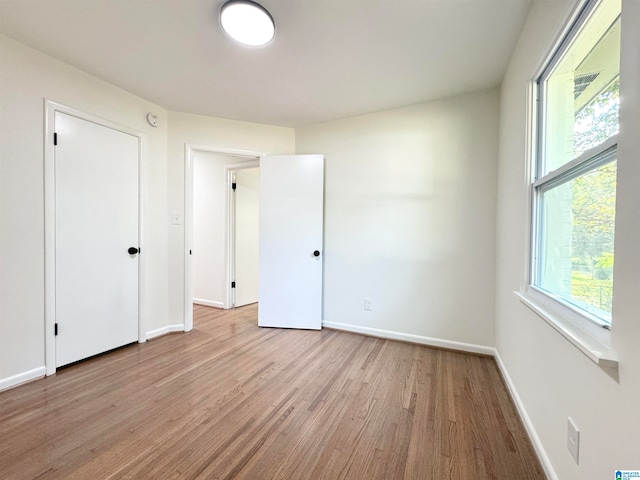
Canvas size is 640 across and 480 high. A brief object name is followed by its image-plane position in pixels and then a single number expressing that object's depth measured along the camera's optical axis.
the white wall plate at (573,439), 0.98
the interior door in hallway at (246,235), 3.95
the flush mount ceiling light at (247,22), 1.49
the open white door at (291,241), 3.09
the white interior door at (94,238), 2.12
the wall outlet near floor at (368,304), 2.94
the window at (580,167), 0.93
